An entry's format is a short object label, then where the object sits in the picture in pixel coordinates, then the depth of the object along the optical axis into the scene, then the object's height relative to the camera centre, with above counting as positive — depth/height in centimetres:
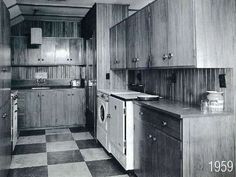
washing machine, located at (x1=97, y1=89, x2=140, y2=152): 360 -63
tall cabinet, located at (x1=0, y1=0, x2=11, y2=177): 237 -10
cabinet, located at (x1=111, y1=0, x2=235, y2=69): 199 +50
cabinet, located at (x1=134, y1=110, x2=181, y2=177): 194 -73
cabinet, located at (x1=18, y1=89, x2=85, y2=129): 508 -60
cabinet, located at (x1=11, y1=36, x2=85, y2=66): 540 +84
